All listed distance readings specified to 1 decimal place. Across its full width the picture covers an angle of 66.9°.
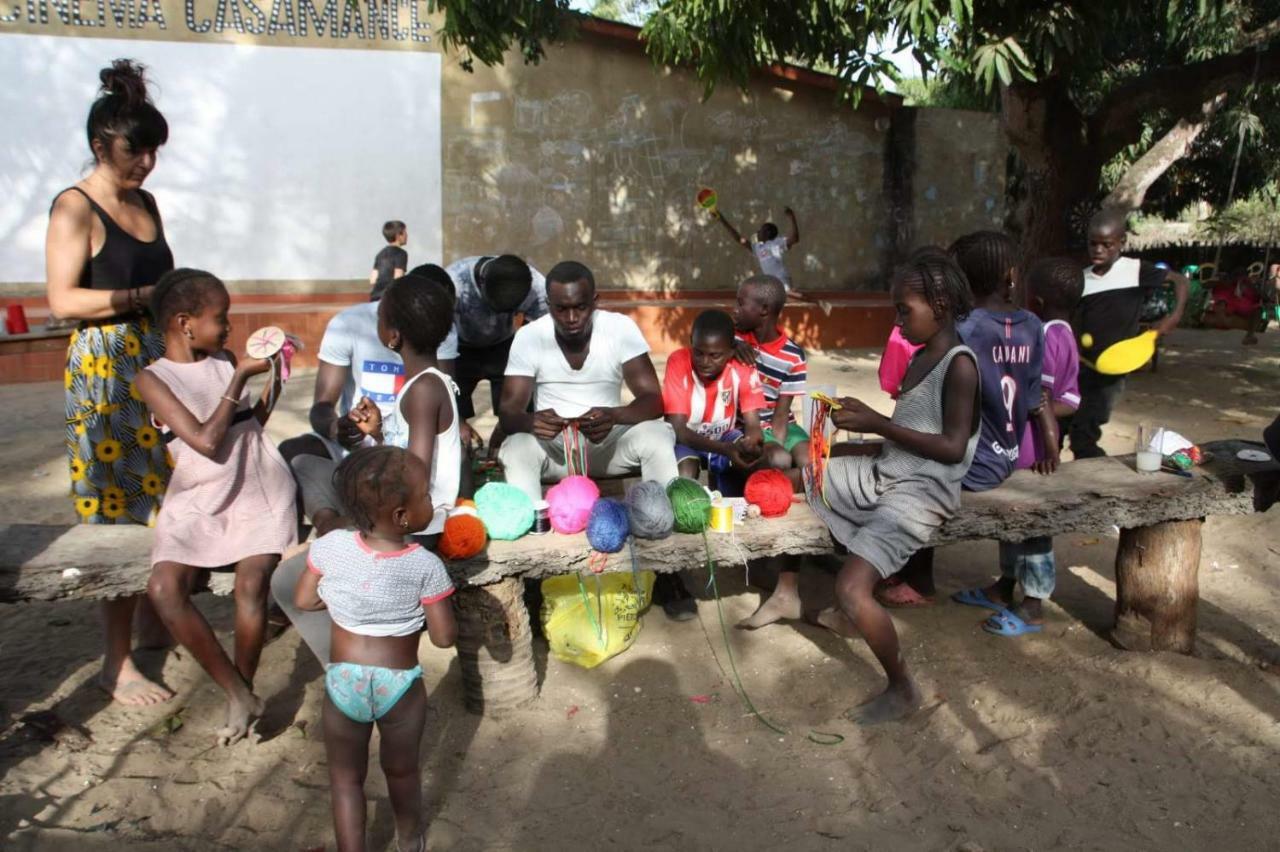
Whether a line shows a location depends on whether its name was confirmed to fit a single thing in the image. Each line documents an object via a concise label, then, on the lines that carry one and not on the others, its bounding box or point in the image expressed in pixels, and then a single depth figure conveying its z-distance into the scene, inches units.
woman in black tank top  127.6
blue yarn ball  130.2
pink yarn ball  135.1
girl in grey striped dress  127.0
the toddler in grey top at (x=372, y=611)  98.2
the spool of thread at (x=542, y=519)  136.1
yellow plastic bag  147.7
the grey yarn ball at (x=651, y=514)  133.1
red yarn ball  141.4
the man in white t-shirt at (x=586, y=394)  151.4
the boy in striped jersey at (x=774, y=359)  167.6
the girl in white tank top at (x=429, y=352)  126.0
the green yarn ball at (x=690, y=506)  135.9
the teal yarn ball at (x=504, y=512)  131.3
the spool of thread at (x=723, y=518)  137.8
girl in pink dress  118.6
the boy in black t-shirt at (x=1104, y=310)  182.9
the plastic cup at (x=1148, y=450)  152.2
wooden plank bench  122.5
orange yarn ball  122.3
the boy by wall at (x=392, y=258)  369.7
